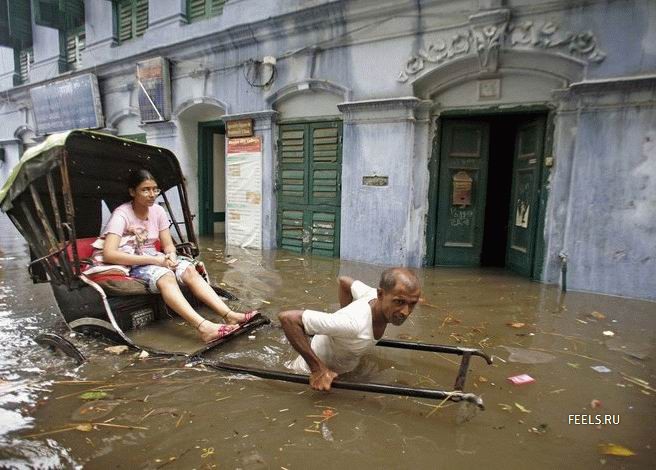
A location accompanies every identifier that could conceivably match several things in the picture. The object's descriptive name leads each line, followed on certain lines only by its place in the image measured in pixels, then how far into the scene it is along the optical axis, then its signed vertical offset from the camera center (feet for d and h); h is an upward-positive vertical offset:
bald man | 7.96 -2.72
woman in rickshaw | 12.15 -2.41
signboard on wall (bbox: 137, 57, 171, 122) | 32.81 +7.76
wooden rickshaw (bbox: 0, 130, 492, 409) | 11.50 -2.38
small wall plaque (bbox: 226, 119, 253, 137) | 28.94 +4.17
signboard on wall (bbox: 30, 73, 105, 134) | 38.95 +7.73
